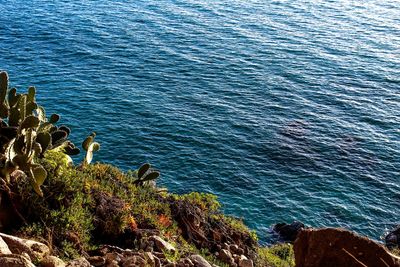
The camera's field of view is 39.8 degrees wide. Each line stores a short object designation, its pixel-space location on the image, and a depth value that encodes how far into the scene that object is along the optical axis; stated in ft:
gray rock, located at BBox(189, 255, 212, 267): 43.17
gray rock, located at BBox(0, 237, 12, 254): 31.76
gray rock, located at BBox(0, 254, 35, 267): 28.35
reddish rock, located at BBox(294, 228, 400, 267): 32.94
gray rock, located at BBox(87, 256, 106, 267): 37.50
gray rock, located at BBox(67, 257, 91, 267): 33.68
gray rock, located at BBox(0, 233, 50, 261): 34.09
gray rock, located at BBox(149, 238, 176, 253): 44.16
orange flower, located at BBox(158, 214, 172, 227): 52.15
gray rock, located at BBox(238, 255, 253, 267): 51.74
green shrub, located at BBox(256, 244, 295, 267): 61.11
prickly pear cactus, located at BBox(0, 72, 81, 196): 41.81
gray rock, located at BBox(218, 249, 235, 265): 52.73
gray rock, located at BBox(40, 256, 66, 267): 33.10
